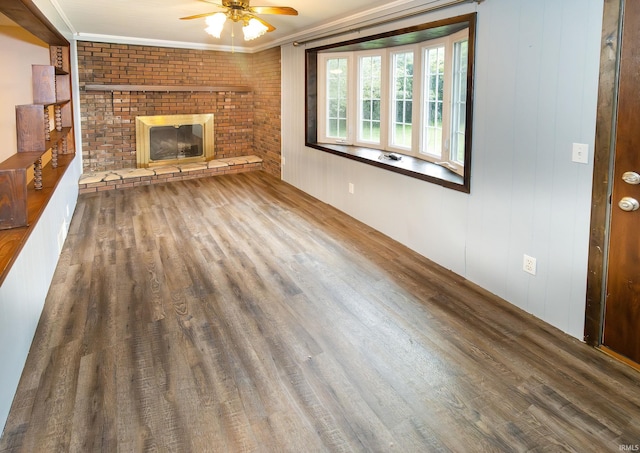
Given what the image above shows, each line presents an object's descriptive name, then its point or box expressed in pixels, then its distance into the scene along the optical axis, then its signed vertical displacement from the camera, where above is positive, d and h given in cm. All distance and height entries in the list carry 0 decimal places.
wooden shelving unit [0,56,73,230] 263 +11
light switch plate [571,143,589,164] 252 +1
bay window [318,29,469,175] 419 +61
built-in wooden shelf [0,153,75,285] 221 -39
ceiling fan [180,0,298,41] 356 +110
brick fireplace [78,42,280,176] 656 +83
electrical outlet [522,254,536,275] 295 -71
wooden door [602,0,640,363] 224 -32
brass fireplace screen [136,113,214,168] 693 +21
